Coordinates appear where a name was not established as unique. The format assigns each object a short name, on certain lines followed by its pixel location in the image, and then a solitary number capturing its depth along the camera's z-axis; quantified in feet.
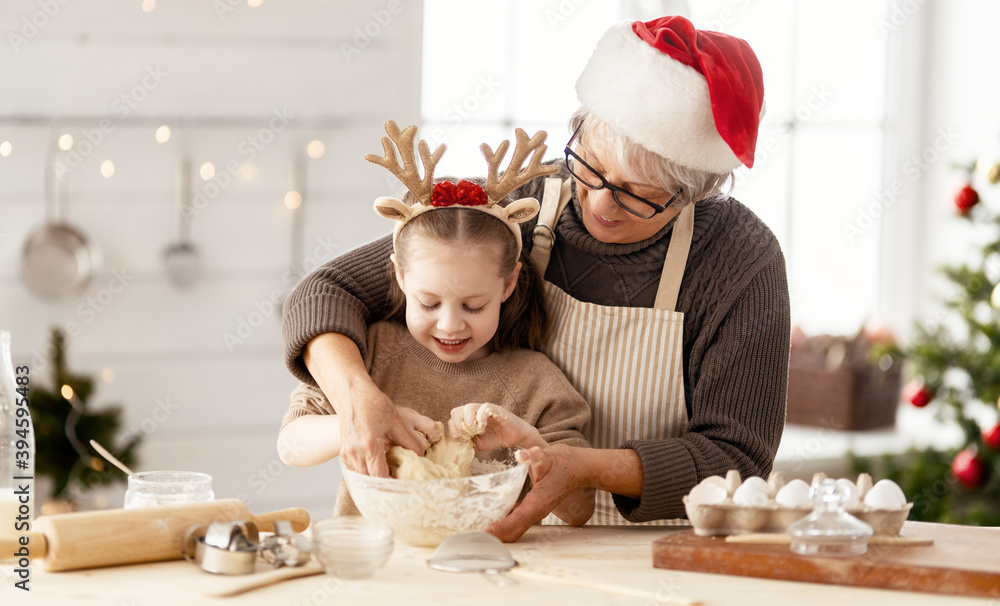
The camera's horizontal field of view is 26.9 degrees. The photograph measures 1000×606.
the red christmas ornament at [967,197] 13.12
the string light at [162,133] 12.67
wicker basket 15.60
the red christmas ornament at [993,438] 12.74
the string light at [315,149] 13.36
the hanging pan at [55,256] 12.22
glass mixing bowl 6.89
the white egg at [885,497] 6.84
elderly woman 7.52
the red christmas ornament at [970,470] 13.12
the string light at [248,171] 13.12
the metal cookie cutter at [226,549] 6.59
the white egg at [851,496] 6.85
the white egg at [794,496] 6.86
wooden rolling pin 6.56
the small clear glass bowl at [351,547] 6.56
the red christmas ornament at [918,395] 13.55
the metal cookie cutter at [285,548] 6.66
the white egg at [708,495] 6.92
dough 7.06
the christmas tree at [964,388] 13.07
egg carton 6.84
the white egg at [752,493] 6.87
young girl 7.50
